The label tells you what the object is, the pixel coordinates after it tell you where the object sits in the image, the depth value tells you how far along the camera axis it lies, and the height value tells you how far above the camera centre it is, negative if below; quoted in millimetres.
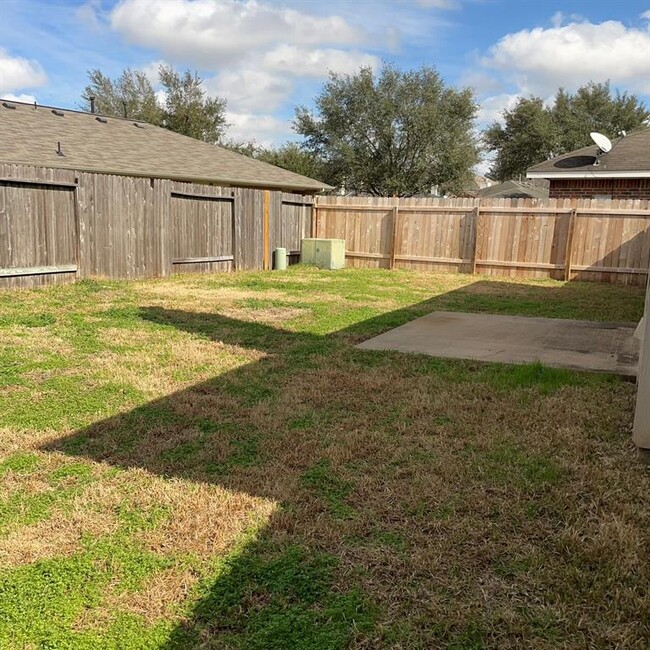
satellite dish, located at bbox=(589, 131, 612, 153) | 15648 +2529
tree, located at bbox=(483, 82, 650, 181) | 35562 +7230
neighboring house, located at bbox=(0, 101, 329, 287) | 8930 +329
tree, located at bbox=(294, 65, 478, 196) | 30484 +5326
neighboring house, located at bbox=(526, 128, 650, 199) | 14859 +1683
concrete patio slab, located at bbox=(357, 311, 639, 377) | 5328 -1122
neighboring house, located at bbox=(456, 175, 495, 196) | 32128 +2545
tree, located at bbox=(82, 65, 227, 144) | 34938 +7356
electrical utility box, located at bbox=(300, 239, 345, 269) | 14070 -607
